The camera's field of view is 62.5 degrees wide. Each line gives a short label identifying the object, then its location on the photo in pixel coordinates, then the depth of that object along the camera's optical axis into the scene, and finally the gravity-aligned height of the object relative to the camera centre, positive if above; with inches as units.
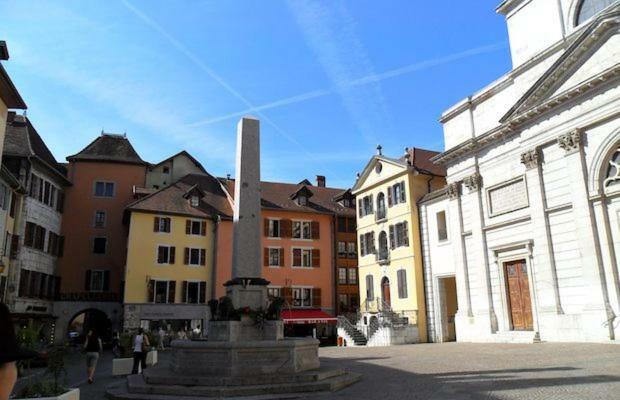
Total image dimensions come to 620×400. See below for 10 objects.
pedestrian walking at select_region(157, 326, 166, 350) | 1246.9 -44.6
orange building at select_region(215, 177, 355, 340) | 1641.2 +205.5
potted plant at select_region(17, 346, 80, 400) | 295.5 -39.6
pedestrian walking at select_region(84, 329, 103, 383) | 587.2 -30.8
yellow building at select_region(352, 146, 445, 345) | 1327.5 +205.3
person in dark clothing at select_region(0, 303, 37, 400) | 108.6 -6.2
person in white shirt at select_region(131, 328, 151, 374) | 636.1 -35.5
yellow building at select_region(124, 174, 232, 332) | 1510.8 +184.8
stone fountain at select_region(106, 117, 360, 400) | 413.7 -26.4
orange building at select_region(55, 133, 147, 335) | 1592.0 +286.1
